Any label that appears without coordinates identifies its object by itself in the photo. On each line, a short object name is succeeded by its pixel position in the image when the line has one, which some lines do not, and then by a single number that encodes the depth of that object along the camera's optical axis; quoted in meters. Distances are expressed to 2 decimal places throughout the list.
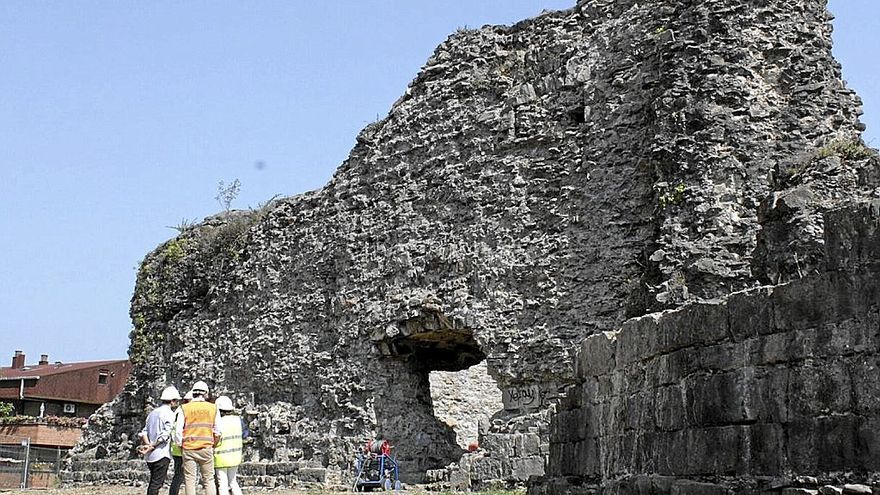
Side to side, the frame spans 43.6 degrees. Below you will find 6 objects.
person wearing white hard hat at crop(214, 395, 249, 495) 11.05
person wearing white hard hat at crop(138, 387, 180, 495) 11.59
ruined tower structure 13.38
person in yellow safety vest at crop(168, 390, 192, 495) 11.52
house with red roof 44.16
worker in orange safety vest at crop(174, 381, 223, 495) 10.69
